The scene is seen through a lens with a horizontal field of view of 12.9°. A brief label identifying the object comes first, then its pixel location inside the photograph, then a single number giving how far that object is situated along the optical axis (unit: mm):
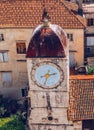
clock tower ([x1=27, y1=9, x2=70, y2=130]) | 39875
